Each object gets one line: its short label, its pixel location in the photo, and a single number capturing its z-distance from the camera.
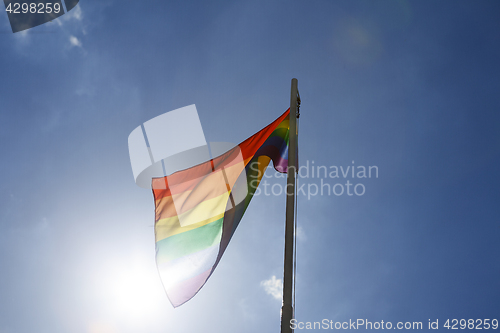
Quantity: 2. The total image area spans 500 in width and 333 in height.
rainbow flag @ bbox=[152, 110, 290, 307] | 10.36
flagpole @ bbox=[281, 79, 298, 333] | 7.08
